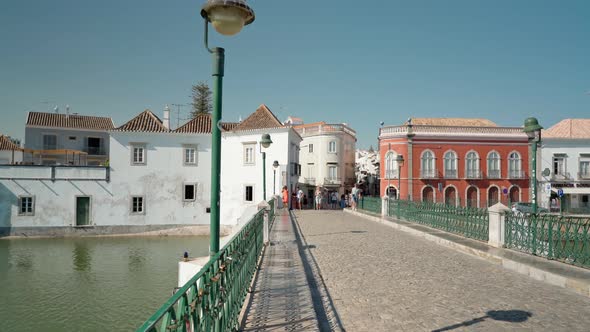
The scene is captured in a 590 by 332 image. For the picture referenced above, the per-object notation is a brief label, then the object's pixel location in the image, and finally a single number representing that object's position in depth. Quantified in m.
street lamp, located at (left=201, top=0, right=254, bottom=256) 3.96
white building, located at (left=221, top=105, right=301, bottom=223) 31.66
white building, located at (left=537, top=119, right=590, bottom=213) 37.06
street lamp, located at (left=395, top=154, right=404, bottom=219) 20.29
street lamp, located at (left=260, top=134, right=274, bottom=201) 16.23
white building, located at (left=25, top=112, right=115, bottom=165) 43.38
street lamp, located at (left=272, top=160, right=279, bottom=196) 30.00
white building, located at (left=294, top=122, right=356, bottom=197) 43.22
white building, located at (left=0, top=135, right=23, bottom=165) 40.38
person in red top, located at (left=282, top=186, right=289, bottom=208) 26.08
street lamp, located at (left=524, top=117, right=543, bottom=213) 10.61
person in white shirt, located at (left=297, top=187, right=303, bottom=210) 30.01
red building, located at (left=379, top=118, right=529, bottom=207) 36.97
